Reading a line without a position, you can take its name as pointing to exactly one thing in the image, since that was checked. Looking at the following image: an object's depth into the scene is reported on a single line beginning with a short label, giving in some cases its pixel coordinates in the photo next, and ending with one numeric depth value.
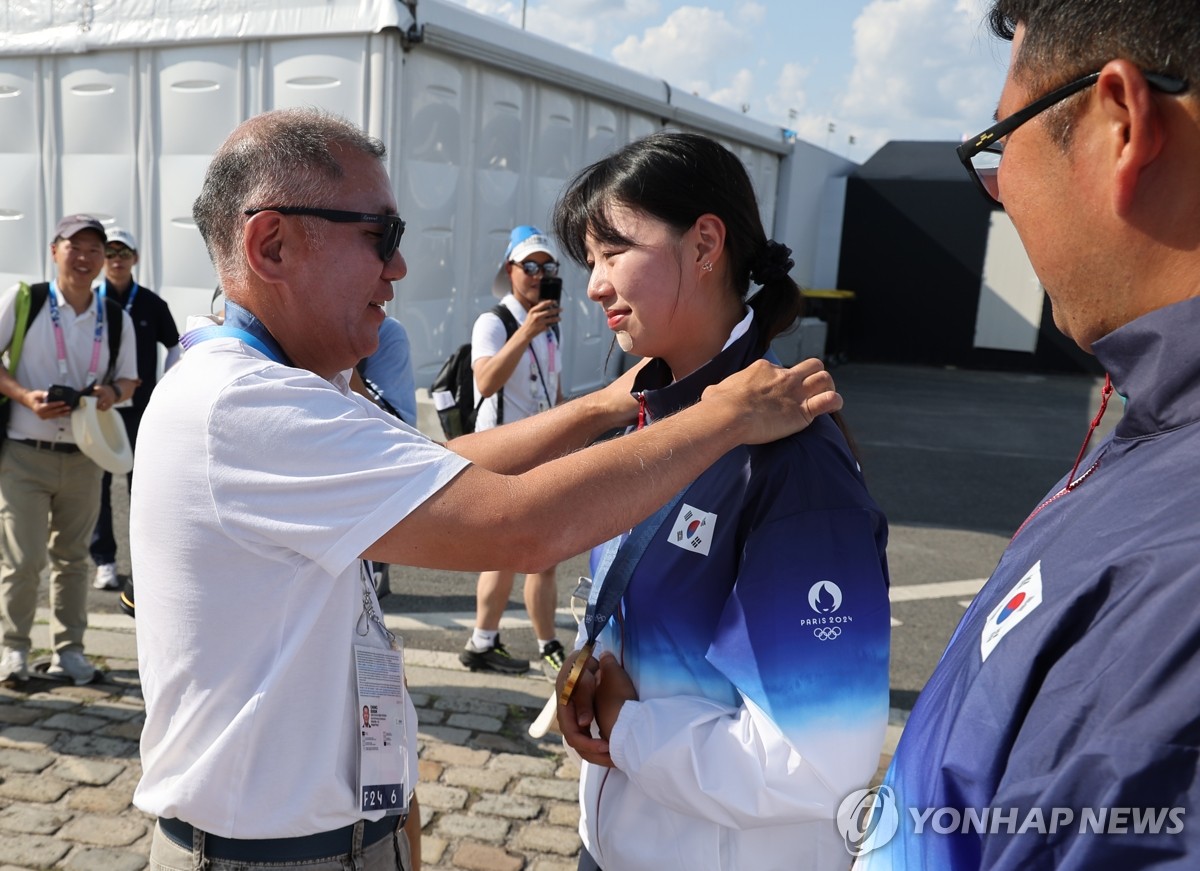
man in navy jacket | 0.74
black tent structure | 19.70
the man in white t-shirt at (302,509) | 1.49
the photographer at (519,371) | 4.87
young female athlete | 1.59
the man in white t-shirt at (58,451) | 4.61
